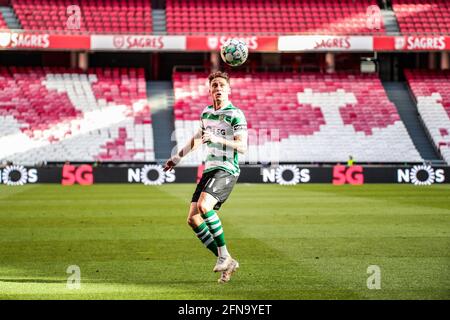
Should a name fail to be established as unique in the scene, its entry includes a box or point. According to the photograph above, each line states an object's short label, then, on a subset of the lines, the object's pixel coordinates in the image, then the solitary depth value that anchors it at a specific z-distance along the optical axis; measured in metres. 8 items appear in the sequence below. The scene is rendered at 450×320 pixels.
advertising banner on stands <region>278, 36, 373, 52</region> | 43.34
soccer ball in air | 10.70
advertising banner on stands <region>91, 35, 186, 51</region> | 42.47
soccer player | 9.90
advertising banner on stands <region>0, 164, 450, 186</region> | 33.28
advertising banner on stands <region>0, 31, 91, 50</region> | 41.69
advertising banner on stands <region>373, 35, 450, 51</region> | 44.22
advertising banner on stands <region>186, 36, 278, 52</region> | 42.66
